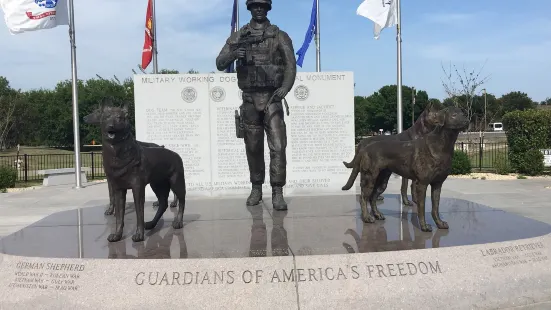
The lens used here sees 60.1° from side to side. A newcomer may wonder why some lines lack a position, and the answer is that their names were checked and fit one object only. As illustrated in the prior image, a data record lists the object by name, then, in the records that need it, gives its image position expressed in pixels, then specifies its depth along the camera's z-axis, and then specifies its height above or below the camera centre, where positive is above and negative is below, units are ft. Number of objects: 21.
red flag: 60.39 +12.51
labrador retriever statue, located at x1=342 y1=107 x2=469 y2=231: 14.31 -0.89
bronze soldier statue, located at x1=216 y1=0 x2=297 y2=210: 18.94 +2.52
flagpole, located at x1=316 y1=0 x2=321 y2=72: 60.33 +11.61
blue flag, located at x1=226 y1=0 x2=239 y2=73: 62.80 +15.78
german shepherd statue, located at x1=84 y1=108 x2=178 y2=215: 13.48 +0.55
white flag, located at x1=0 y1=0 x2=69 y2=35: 47.26 +12.55
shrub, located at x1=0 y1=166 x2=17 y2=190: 55.93 -4.56
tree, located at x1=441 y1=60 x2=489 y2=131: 90.75 +7.38
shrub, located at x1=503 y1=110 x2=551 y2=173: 58.44 -0.50
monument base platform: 11.45 -3.42
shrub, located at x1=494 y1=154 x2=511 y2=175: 60.99 -4.47
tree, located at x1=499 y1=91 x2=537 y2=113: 231.91 +14.99
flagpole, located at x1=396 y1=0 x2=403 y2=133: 54.75 +9.91
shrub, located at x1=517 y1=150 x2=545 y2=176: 58.75 -3.87
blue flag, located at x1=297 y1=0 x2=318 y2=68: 61.26 +13.03
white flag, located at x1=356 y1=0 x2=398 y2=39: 54.95 +13.99
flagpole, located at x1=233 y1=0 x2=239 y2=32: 62.95 +15.90
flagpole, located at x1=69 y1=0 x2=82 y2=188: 52.06 +4.99
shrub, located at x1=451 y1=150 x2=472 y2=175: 60.39 -4.18
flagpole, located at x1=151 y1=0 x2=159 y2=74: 60.90 +12.09
